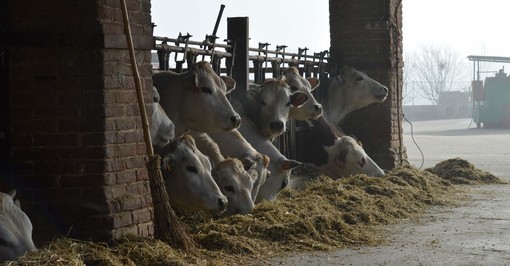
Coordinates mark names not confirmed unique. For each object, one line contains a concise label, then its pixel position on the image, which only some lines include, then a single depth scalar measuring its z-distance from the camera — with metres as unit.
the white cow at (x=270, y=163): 12.17
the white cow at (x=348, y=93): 16.73
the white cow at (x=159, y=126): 9.98
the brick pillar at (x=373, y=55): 17.00
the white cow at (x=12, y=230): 7.39
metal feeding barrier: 11.45
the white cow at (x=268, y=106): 13.12
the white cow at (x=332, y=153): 14.98
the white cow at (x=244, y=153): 11.39
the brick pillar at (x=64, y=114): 8.33
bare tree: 91.81
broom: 8.49
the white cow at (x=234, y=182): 10.57
